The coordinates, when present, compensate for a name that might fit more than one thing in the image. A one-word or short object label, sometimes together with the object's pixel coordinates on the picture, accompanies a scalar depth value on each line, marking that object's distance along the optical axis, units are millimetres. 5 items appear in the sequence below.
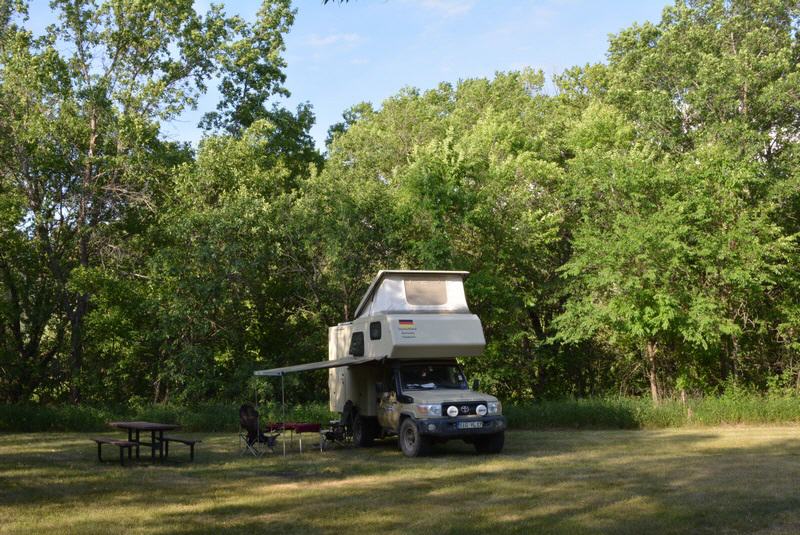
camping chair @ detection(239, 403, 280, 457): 16797
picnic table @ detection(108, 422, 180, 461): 15422
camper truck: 15617
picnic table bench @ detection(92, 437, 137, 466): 14781
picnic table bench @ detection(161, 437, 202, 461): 15458
